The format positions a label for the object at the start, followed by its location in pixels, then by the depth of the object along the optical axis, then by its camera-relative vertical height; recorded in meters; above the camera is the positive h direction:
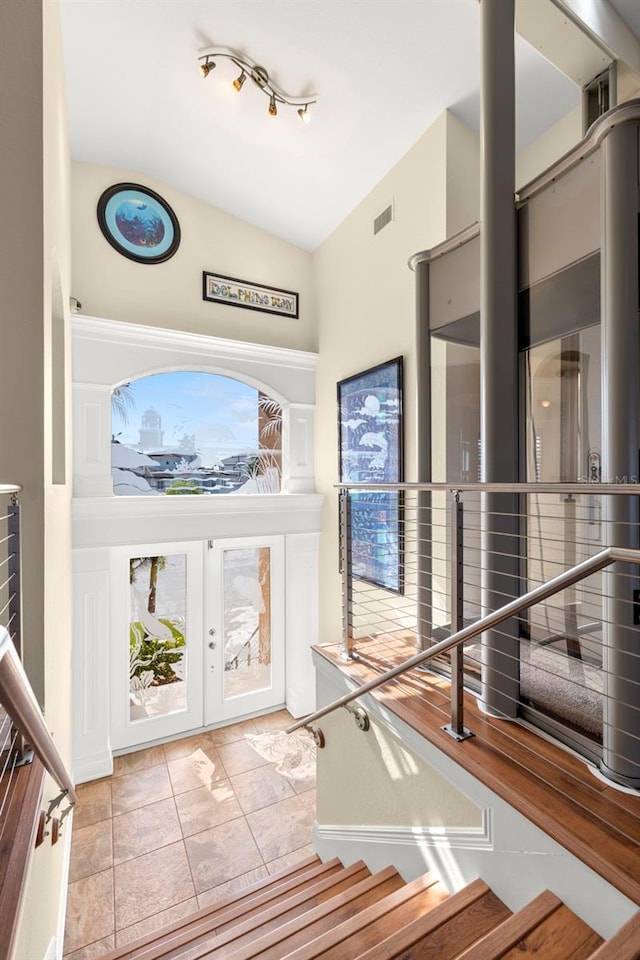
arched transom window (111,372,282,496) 3.91 +0.43
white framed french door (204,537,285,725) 4.20 -1.35
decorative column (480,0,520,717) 1.83 +0.59
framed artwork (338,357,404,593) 3.33 +0.19
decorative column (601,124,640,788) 1.41 +0.21
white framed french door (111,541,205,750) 3.83 -1.35
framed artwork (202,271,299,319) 4.14 +1.77
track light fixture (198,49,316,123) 2.62 +2.39
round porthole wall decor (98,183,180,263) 3.73 +2.19
